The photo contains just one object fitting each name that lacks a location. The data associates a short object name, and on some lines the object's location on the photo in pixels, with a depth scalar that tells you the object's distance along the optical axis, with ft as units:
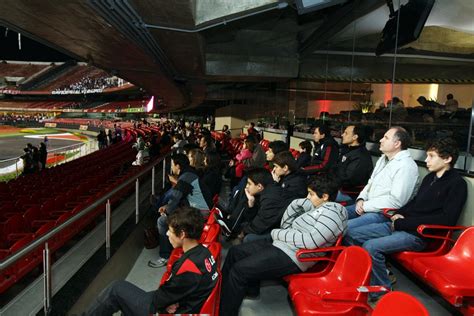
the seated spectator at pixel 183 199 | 12.91
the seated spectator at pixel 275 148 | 16.71
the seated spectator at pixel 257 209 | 10.39
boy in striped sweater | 8.74
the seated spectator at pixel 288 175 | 12.32
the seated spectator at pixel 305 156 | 19.76
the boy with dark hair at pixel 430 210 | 9.41
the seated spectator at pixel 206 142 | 23.56
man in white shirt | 10.87
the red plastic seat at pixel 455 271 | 7.80
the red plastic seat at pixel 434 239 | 9.34
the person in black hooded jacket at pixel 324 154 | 18.24
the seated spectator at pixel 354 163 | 14.78
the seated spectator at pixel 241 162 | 21.29
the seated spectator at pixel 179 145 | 25.67
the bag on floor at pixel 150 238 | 14.46
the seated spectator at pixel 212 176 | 15.07
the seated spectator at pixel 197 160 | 15.43
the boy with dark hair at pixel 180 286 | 7.05
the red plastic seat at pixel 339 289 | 7.50
